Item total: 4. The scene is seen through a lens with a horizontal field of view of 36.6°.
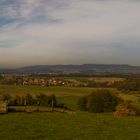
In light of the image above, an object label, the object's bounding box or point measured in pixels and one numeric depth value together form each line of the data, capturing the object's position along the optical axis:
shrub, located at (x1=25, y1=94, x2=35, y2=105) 45.00
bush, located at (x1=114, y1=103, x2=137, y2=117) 22.05
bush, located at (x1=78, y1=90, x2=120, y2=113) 49.88
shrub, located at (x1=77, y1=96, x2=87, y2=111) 52.41
